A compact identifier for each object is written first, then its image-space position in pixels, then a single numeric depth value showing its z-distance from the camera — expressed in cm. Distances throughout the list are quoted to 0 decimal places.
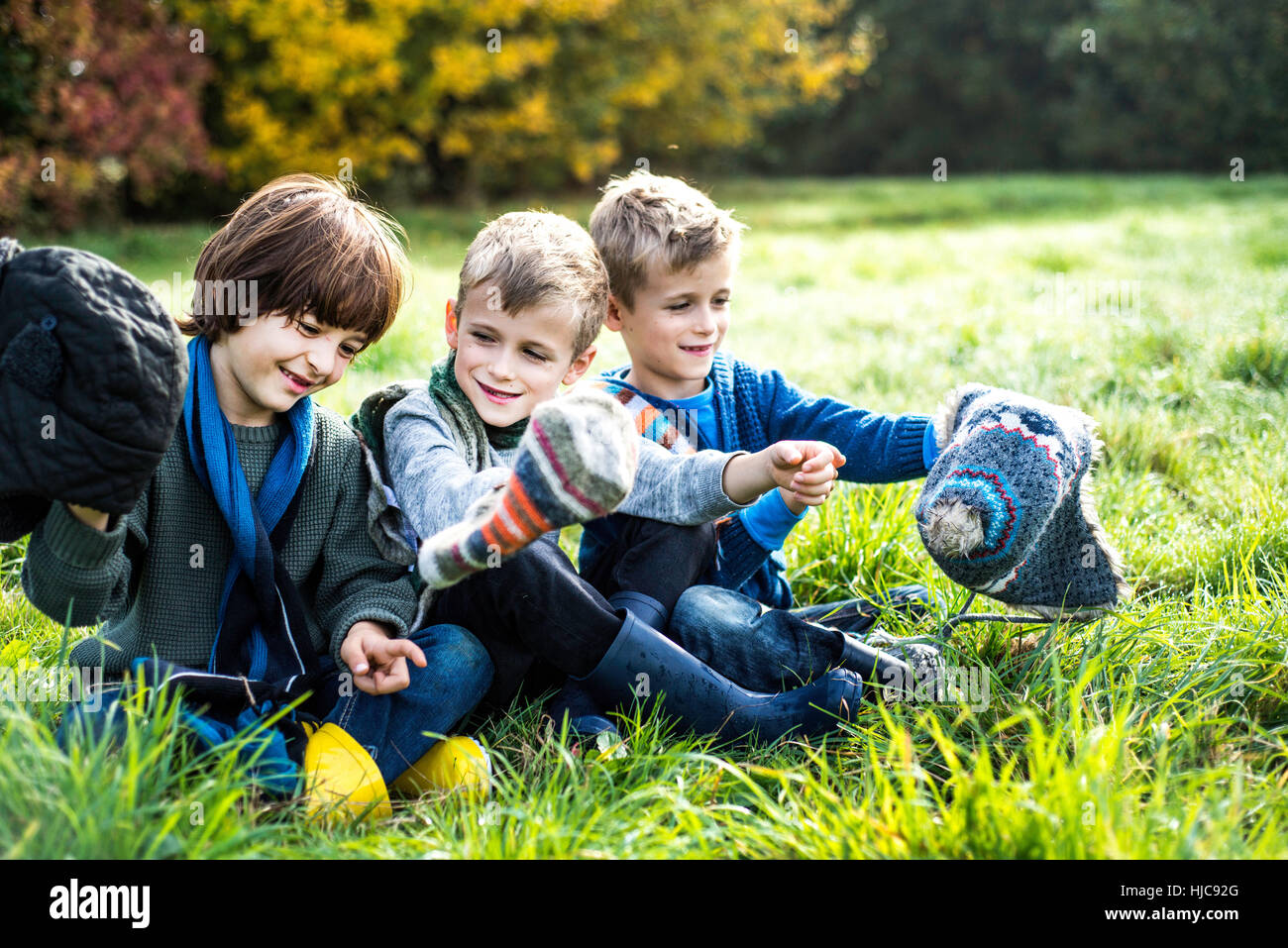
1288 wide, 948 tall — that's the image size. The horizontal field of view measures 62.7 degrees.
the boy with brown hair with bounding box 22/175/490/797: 196
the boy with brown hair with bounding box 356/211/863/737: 203
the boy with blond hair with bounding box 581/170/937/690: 244
